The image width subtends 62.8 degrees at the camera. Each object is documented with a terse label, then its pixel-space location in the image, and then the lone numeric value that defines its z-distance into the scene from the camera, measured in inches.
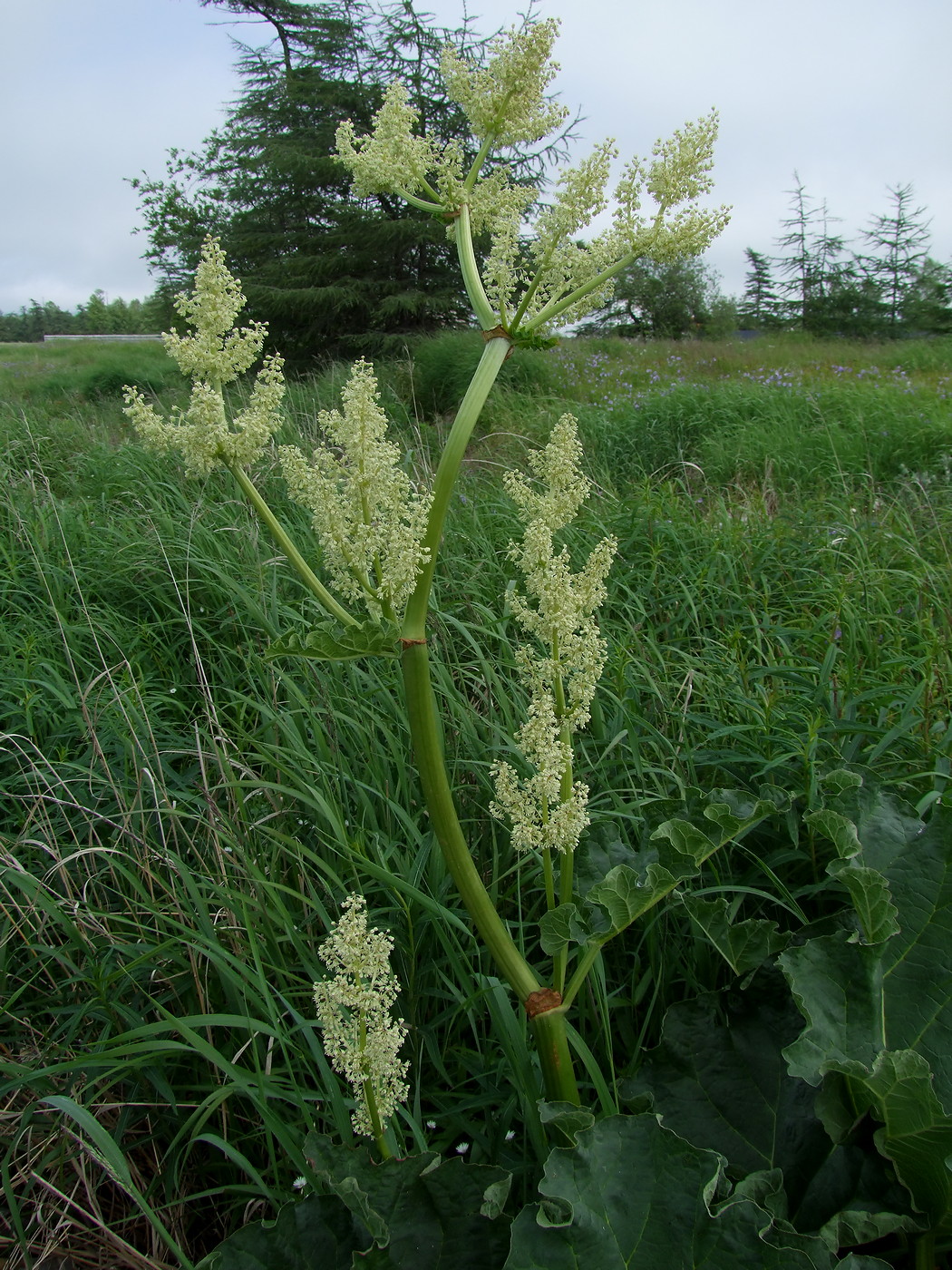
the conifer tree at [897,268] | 996.6
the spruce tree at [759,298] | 1173.7
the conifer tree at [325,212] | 590.2
